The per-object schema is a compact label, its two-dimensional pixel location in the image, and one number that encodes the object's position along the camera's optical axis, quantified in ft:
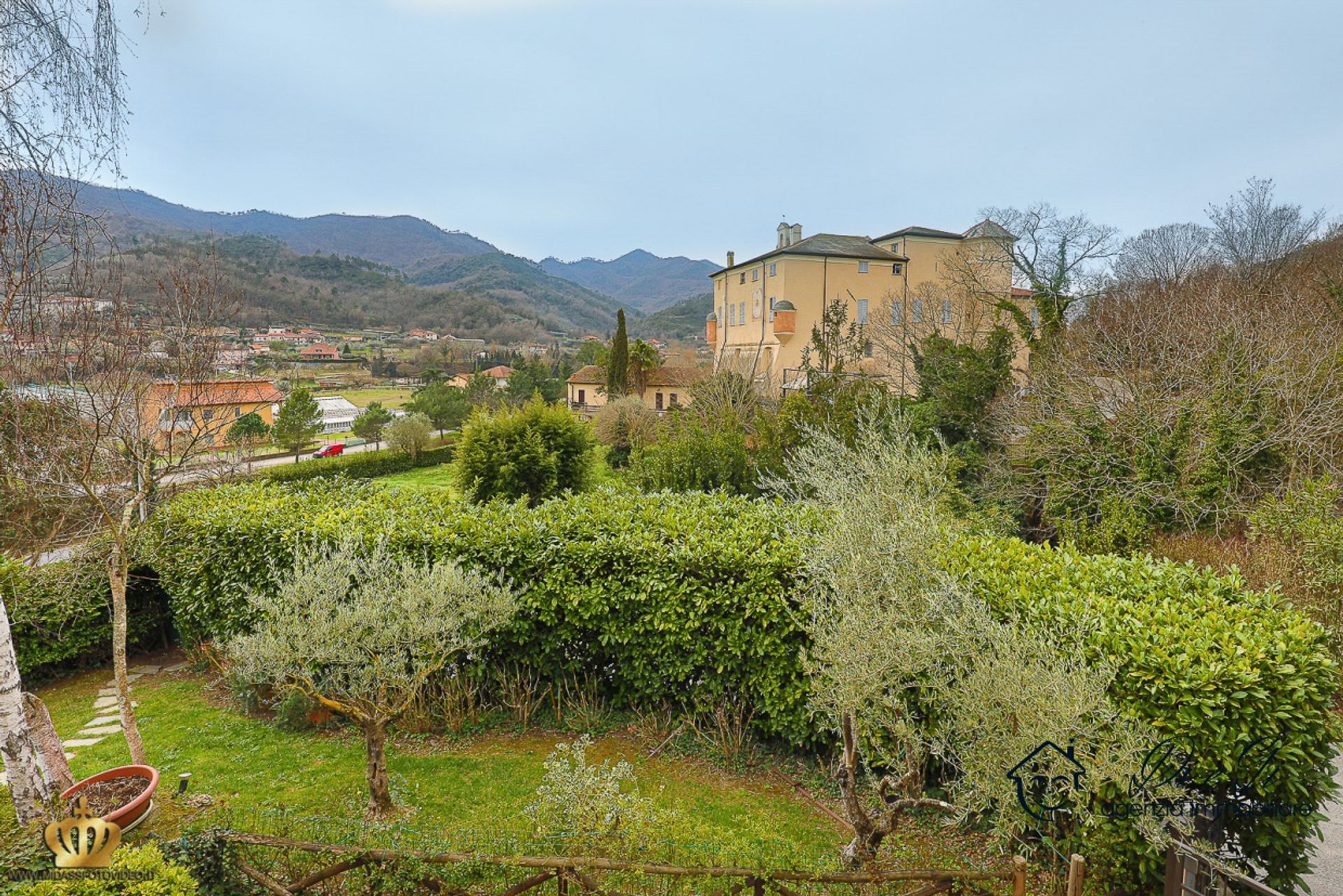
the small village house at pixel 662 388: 117.29
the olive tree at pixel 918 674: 9.21
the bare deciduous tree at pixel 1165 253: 85.46
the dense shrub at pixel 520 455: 42.68
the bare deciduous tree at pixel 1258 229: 76.89
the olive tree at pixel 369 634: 12.98
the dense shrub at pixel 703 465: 40.73
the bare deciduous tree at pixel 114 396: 15.23
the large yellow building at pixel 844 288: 78.28
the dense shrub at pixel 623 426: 79.92
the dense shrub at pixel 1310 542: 21.22
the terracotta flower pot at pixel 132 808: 11.22
